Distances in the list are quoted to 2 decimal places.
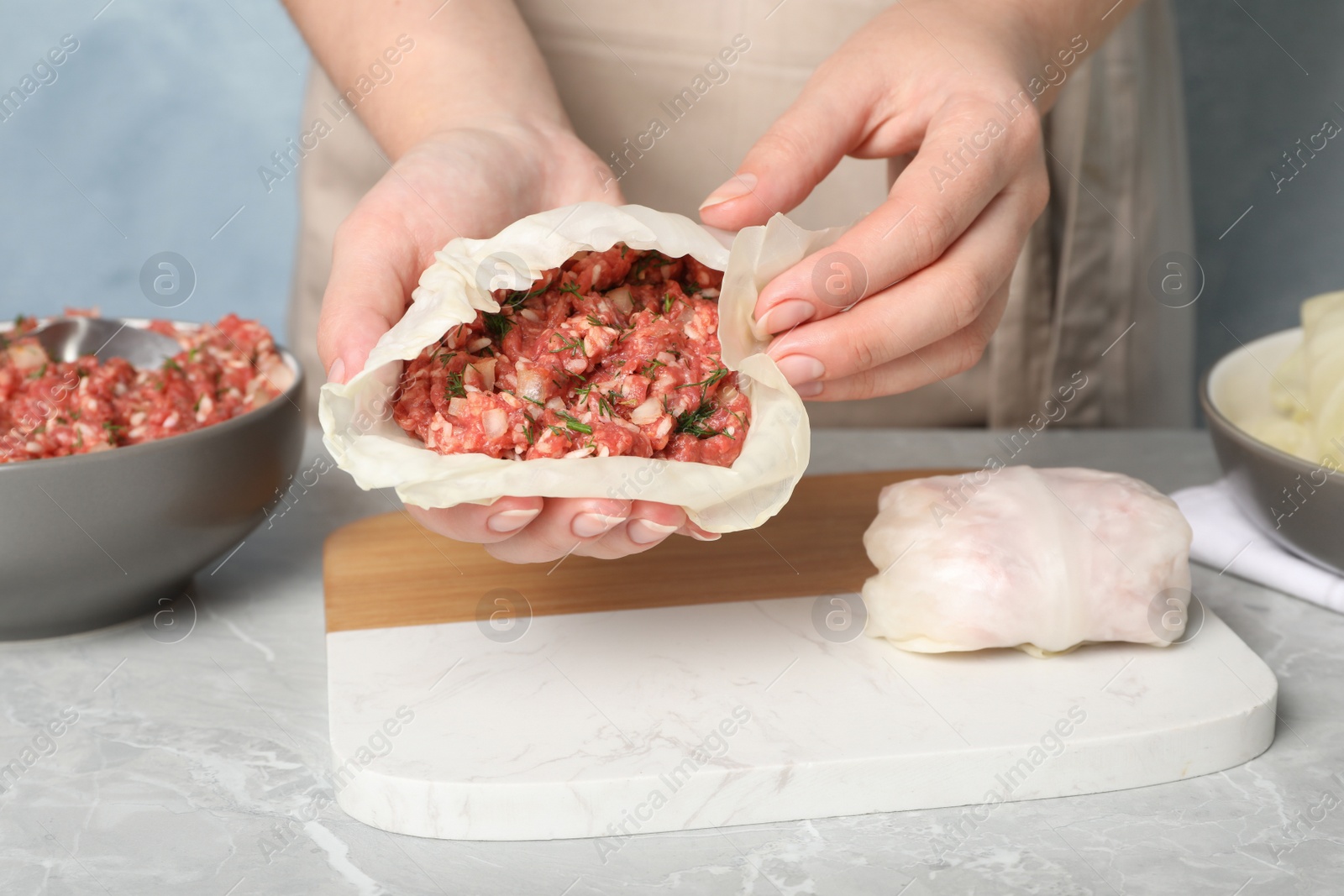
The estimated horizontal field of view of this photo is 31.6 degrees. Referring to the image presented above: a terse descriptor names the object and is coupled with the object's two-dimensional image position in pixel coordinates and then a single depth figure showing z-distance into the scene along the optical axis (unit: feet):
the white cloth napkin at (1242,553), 2.58
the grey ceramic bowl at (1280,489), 2.46
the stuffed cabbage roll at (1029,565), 2.37
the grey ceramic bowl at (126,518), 2.34
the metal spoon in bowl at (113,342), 2.72
